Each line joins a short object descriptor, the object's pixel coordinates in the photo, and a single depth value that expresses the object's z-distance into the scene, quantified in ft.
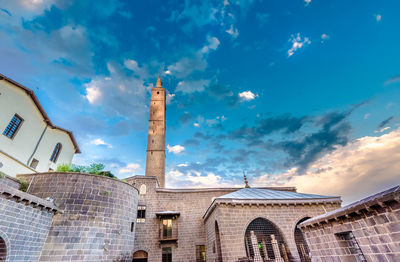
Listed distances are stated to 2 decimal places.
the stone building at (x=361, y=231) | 15.53
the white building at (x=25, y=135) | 45.32
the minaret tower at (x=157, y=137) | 98.07
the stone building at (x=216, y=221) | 45.65
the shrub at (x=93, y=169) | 54.03
